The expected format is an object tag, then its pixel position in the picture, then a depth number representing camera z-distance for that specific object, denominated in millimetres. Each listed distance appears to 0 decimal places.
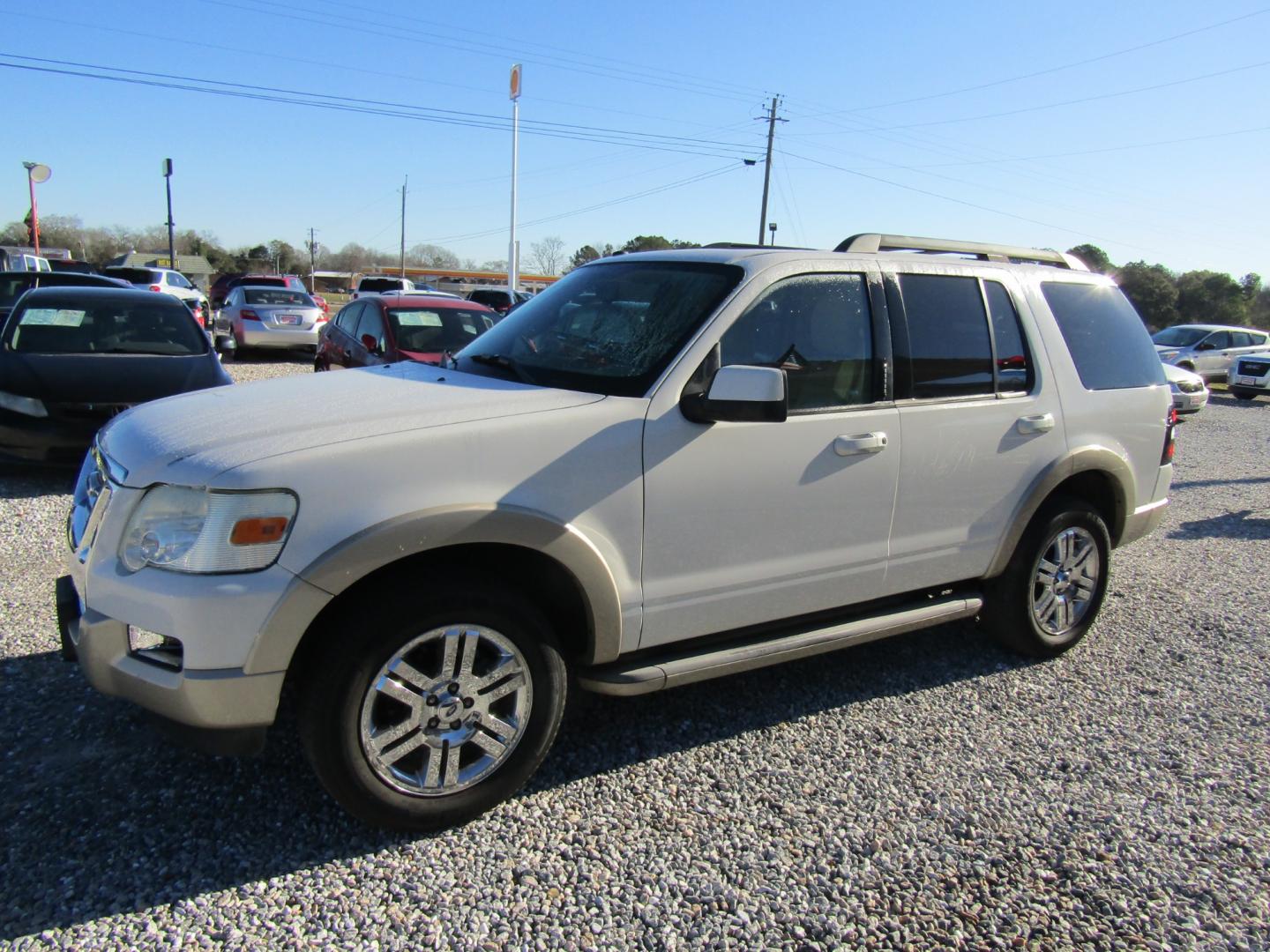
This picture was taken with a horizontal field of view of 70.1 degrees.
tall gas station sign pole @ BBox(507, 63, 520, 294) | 33594
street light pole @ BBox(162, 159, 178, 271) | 37844
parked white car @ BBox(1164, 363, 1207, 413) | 15523
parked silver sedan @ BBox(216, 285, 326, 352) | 17141
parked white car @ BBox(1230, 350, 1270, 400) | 20875
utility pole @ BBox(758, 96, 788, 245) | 45938
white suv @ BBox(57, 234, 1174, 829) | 2584
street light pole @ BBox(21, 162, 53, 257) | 29281
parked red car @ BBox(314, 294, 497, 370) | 9797
